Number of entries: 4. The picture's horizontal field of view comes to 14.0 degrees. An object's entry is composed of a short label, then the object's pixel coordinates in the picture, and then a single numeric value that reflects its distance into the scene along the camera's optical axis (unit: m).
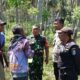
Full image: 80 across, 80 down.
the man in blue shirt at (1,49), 6.70
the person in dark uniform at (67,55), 5.61
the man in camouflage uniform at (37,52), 7.34
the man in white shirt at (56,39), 7.01
